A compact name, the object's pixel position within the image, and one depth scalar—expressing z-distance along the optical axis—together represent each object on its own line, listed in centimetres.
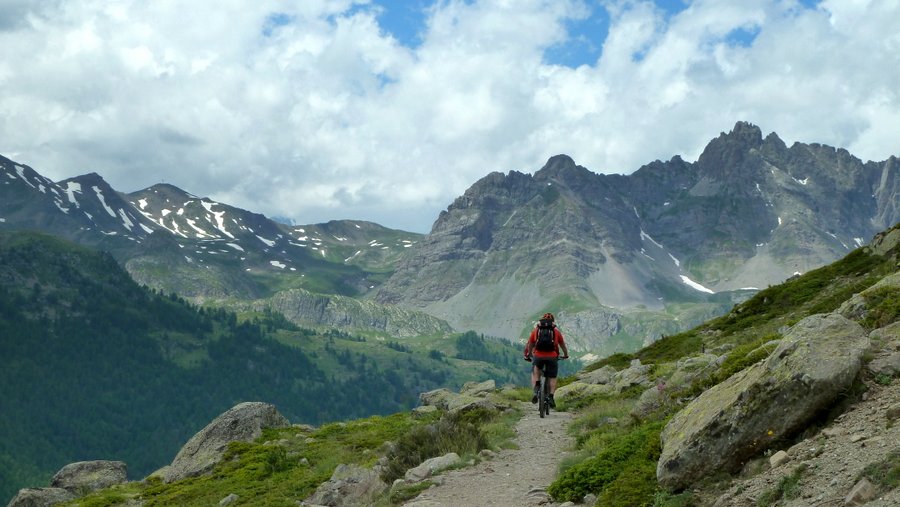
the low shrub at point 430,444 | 2142
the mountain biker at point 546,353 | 2641
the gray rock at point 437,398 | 4018
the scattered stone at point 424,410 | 3803
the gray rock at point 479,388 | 4264
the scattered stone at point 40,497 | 3472
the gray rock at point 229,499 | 2386
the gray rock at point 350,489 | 1980
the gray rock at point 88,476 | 3869
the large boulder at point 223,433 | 3438
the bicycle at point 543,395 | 2789
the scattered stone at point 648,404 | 2081
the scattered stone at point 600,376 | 3962
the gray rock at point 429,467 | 1975
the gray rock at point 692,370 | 2252
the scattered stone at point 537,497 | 1594
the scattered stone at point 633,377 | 3178
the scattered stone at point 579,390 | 3431
